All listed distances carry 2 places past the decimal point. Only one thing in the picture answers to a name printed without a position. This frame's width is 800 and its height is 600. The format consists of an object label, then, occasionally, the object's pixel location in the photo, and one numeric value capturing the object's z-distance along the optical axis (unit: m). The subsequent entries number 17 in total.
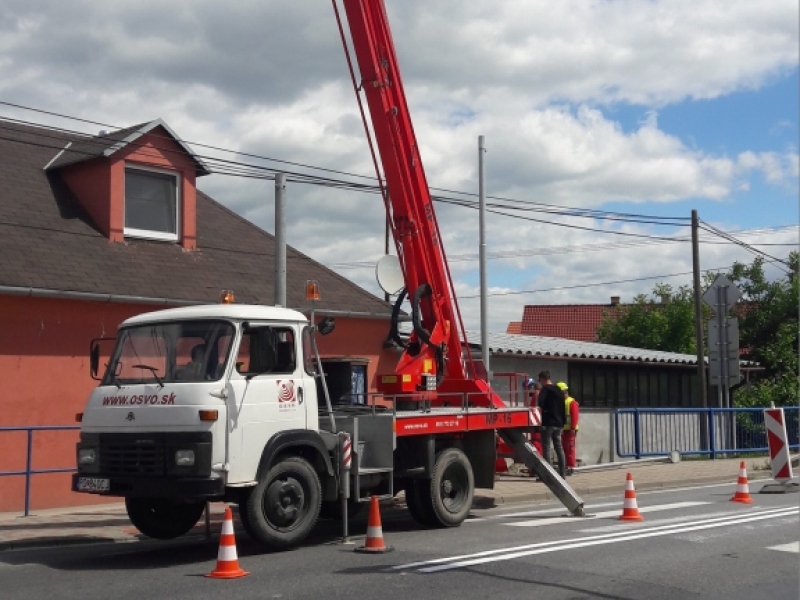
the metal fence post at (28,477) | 13.15
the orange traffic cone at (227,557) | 9.15
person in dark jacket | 17.45
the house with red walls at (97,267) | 14.91
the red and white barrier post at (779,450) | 17.20
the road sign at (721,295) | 23.33
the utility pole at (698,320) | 27.27
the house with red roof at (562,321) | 62.69
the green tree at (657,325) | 43.69
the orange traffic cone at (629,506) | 13.18
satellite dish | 13.80
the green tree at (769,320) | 35.31
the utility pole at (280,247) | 13.29
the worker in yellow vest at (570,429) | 18.42
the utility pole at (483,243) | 19.14
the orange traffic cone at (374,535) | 10.52
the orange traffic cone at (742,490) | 15.41
